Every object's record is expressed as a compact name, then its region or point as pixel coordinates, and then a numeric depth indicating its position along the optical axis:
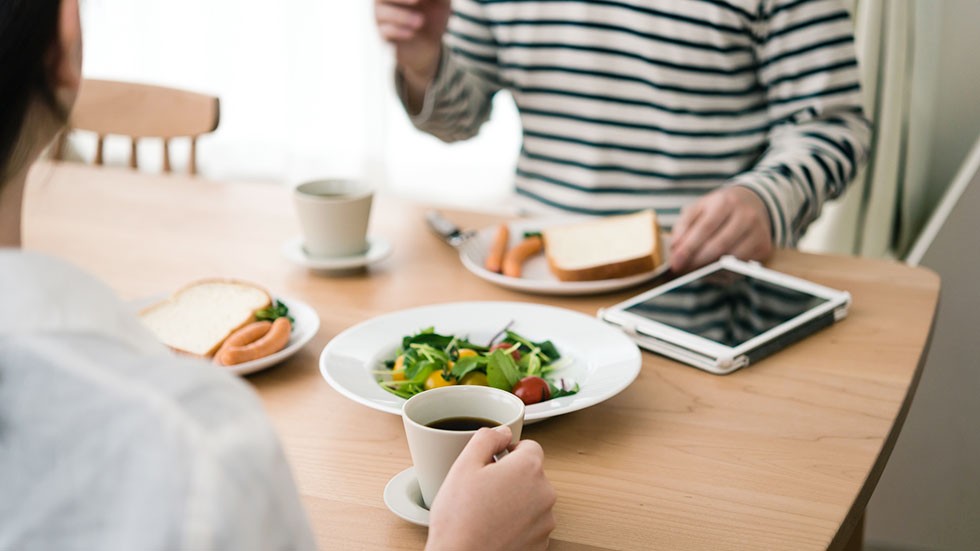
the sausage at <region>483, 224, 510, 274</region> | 1.19
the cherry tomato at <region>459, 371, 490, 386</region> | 0.84
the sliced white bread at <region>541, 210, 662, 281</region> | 1.13
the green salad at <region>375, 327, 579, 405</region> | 0.83
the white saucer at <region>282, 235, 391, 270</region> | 1.17
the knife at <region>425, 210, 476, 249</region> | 1.29
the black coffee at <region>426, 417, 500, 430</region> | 0.71
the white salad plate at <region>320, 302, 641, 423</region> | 0.84
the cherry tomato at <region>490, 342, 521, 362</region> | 0.90
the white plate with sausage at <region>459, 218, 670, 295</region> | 1.11
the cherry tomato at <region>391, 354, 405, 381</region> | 0.88
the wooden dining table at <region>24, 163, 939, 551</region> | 0.70
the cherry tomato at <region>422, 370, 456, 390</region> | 0.84
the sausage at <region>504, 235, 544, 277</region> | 1.17
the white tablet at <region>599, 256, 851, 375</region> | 0.95
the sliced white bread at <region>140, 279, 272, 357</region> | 0.95
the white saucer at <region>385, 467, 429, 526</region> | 0.68
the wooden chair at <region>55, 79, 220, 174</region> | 1.67
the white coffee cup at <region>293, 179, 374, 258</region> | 1.18
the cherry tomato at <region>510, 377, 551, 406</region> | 0.82
